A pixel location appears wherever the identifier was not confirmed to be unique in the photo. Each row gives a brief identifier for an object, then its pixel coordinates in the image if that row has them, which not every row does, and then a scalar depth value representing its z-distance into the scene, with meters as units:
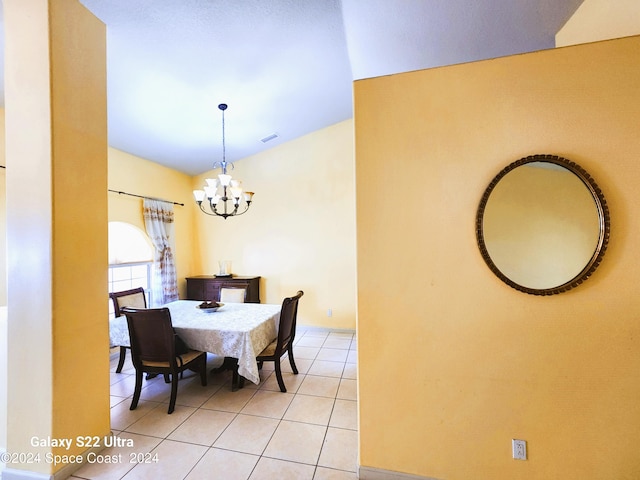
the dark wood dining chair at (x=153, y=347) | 2.23
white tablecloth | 2.43
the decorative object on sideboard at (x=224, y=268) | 4.68
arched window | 3.62
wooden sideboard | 4.39
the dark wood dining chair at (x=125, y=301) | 2.98
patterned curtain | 3.95
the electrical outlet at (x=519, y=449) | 1.42
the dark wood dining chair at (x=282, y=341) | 2.60
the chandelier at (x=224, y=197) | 2.69
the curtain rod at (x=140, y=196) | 3.48
